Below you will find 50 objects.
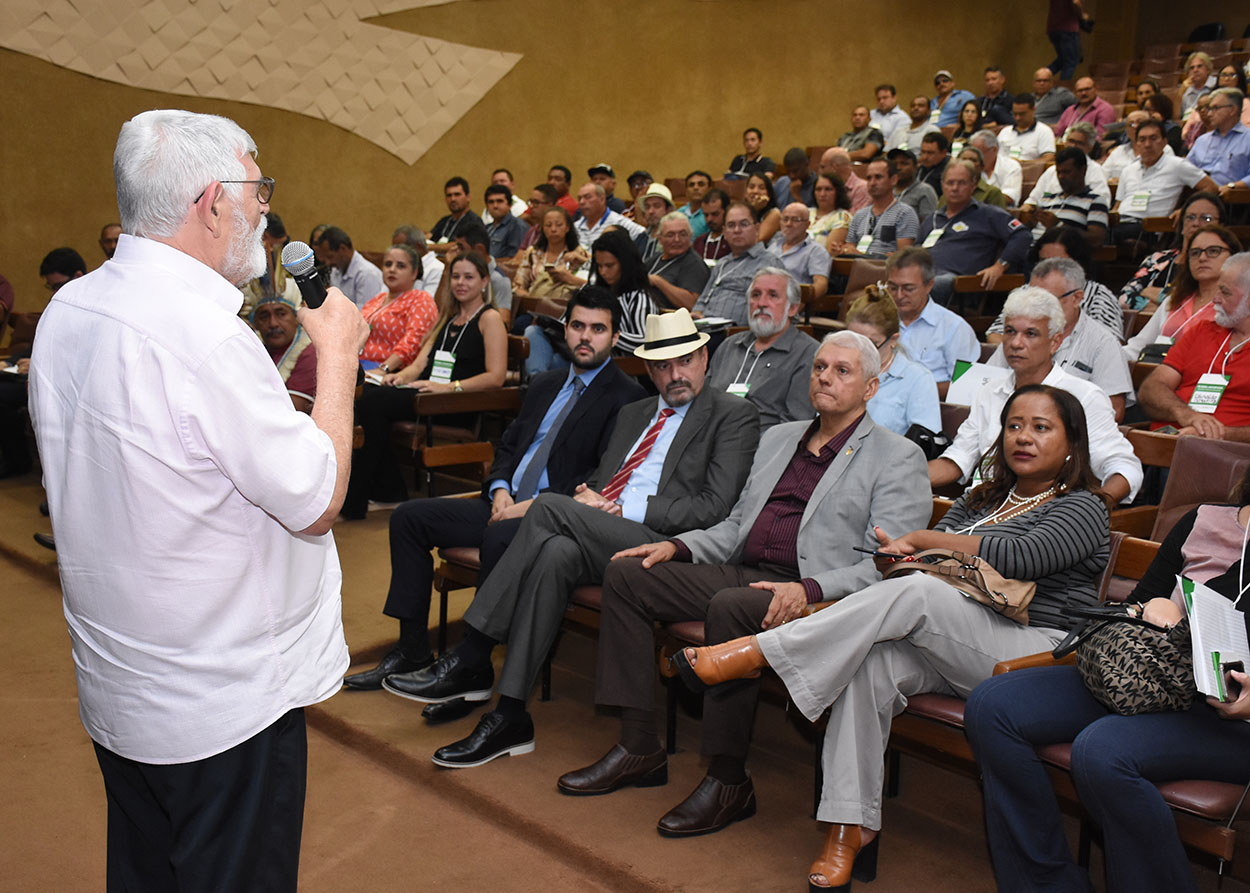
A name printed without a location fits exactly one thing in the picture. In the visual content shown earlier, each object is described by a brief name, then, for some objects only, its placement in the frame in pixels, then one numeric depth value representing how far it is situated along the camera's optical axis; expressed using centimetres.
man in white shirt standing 119
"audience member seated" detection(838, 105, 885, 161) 1025
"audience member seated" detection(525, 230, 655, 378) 485
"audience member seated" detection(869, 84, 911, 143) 1106
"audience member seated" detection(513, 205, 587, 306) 632
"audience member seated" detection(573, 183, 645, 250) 763
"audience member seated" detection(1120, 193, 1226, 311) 472
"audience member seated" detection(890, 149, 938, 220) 682
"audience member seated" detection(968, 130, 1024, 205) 767
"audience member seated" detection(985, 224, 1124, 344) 427
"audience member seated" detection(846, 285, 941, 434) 344
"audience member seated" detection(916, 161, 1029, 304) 583
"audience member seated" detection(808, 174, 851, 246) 731
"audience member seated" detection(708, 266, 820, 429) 367
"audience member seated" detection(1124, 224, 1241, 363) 399
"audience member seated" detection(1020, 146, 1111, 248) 607
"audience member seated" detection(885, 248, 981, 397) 417
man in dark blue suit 313
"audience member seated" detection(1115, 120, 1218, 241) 635
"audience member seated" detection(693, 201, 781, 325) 540
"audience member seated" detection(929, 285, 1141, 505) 279
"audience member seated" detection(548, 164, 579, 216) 977
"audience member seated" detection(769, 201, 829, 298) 602
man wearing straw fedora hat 271
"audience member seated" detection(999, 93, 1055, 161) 904
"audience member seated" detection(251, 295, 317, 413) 439
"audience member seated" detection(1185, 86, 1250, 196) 656
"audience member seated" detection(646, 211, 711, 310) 578
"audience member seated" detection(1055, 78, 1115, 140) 941
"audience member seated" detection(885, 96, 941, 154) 1039
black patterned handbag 185
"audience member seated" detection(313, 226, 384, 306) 630
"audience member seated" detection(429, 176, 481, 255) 811
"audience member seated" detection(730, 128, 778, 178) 1030
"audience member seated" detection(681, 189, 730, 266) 695
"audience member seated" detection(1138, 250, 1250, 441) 335
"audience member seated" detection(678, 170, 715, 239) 827
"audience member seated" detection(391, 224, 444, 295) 648
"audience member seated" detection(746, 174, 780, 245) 755
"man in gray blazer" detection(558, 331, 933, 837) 239
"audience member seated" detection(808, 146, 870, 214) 809
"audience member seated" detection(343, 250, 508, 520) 478
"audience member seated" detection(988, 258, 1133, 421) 355
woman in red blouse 530
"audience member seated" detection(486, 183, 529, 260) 813
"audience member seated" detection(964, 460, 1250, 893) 176
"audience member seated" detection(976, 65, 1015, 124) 992
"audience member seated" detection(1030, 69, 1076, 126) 1002
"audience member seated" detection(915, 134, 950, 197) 741
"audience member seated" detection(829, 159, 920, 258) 644
